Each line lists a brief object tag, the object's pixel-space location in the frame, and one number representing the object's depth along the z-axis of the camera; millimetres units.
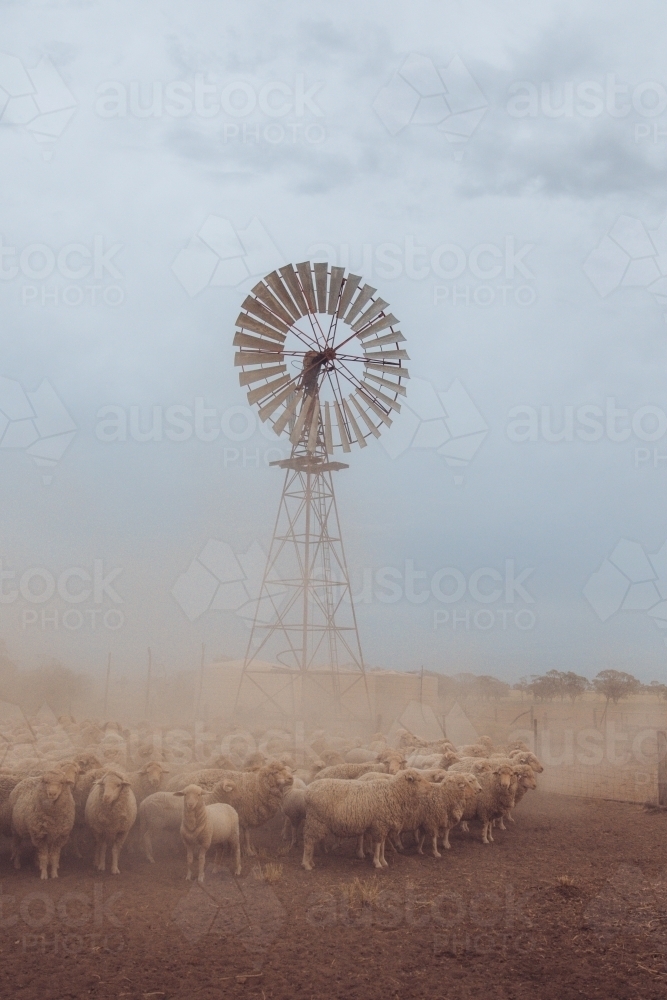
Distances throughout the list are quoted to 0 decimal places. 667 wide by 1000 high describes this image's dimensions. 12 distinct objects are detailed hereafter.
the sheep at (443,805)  13367
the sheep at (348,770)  14766
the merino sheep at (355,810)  12484
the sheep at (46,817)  11578
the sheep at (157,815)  12359
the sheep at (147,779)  13352
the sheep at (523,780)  15352
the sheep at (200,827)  11438
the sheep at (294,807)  13266
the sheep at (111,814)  11906
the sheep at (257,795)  13117
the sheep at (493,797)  14586
